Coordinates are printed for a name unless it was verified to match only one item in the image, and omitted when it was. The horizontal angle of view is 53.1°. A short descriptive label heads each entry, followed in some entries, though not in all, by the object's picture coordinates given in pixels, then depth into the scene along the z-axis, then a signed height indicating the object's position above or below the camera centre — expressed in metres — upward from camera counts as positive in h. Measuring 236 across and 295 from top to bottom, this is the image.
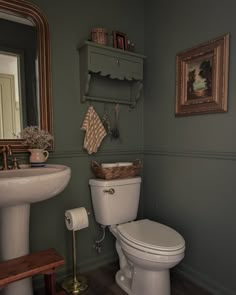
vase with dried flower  1.48 -0.05
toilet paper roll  1.57 -0.57
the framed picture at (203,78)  1.51 +0.38
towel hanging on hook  1.78 +0.02
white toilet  1.35 -0.65
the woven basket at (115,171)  1.71 -0.28
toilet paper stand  1.61 -1.06
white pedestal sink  1.04 -0.31
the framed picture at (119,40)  1.86 +0.75
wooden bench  1.17 -0.70
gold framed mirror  1.53 +0.48
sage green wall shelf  1.68 +0.50
